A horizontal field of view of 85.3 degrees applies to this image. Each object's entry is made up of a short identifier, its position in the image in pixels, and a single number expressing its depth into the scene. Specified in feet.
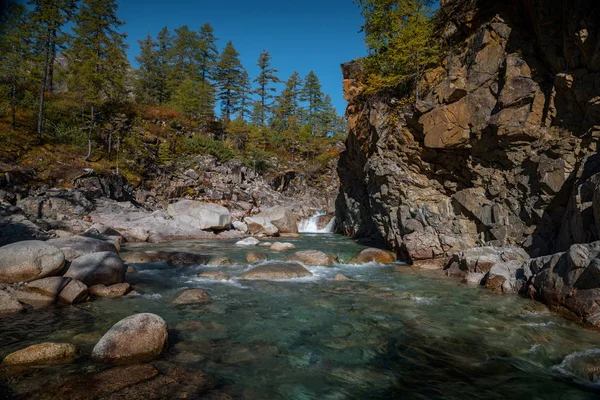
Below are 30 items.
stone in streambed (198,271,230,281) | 37.50
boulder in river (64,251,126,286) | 29.60
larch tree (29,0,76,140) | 100.94
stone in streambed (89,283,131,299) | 28.45
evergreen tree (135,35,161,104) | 154.58
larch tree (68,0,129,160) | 109.19
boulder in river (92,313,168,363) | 16.81
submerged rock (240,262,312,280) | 37.91
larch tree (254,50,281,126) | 188.65
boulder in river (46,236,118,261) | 36.06
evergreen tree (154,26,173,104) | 162.91
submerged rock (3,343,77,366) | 15.87
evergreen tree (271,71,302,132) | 188.14
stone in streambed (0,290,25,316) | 23.09
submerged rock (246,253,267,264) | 48.36
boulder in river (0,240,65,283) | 26.91
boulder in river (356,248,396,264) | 51.16
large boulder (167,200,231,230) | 80.53
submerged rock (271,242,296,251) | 60.19
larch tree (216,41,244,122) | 171.01
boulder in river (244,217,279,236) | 87.40
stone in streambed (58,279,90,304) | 25.82
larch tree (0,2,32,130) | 95.81
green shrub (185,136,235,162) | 132.05
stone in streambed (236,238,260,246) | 67.60
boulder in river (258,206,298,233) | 90.27
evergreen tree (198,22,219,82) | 171.20
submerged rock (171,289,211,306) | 27.55
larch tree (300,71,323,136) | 195.52
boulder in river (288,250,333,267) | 47.85
